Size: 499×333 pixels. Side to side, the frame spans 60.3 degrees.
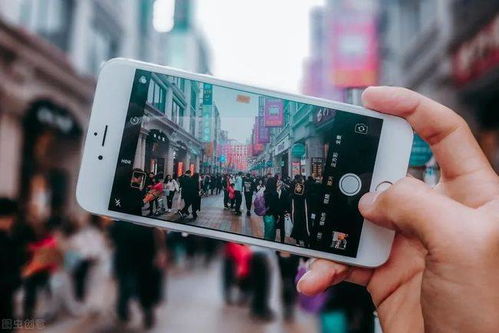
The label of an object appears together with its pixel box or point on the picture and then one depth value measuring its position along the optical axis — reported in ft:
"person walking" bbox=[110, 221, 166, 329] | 21.72
